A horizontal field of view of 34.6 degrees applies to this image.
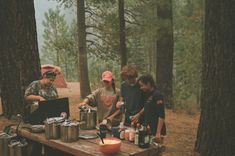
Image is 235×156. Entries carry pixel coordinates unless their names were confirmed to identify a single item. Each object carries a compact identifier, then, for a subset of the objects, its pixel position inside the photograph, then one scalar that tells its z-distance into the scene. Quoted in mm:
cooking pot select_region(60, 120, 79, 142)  4770
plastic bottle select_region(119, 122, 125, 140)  4855
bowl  4199
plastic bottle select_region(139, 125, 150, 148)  4473
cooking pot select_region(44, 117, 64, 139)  4887
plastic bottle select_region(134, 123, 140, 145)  4557
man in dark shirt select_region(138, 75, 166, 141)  5398
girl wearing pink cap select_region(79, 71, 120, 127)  5883
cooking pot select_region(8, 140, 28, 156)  5207
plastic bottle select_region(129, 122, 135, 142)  4730
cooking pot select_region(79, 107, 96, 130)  5527
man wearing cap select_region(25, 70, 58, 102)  5867
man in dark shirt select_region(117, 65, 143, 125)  5684
